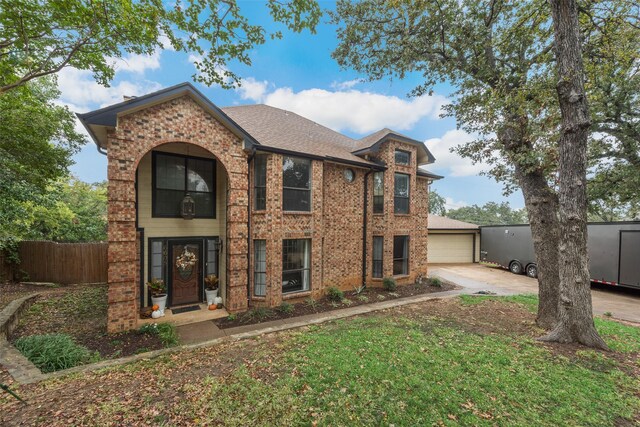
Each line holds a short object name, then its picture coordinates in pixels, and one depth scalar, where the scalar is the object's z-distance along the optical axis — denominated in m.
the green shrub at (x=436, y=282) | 11.30
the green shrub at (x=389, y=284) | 10.28
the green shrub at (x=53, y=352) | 4.46
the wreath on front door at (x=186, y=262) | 7.88
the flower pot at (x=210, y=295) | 7.90
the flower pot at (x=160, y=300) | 7.14
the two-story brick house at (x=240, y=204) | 6.07
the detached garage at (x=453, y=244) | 18.83
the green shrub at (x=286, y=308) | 7.59
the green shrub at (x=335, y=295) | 8.97
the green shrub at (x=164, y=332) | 5.60
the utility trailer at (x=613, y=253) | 10.28
